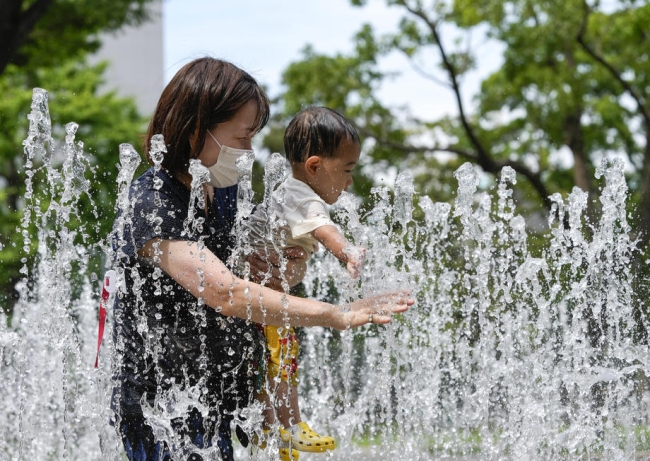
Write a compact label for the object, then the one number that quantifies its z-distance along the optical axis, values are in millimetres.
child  5250
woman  4141
